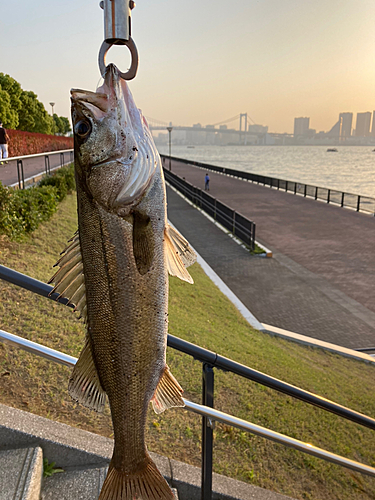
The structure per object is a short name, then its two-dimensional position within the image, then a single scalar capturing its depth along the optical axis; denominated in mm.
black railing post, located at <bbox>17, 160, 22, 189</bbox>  11141
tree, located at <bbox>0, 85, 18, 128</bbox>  37094
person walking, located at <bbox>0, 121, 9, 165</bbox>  11183
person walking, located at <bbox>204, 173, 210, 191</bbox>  35375
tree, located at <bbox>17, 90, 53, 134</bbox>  49531
